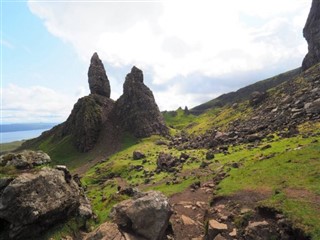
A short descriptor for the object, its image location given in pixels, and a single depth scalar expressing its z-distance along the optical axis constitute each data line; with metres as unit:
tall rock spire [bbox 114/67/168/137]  103.17
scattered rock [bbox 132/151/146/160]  69.85
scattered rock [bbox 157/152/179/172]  50.20
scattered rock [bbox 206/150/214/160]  47.43
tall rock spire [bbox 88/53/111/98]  119.65
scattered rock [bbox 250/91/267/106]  87.01
